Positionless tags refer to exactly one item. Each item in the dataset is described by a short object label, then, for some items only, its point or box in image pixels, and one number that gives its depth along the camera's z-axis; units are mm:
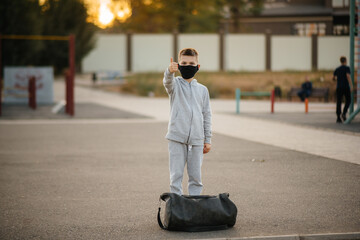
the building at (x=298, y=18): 23766
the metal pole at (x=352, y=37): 16281
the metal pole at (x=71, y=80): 19188
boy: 5734
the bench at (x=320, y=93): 25562
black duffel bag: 5375
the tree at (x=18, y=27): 31016
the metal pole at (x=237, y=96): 19753
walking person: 15648
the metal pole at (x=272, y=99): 19531
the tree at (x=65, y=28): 39625
